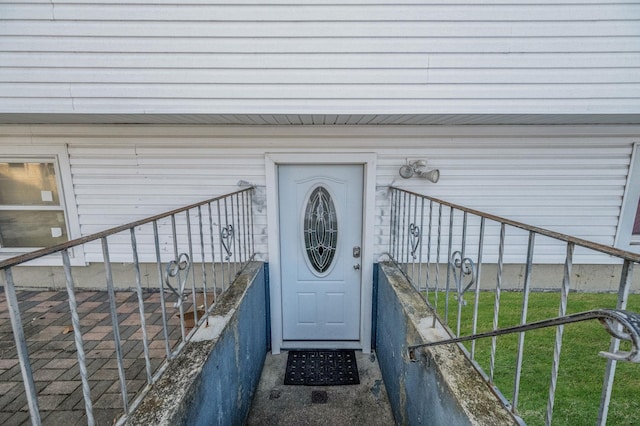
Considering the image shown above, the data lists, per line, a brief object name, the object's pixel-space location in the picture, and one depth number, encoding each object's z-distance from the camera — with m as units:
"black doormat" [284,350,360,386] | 3.18
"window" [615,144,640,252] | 3.29
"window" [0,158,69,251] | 3.30
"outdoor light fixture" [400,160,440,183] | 3.20
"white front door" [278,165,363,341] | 3.45
